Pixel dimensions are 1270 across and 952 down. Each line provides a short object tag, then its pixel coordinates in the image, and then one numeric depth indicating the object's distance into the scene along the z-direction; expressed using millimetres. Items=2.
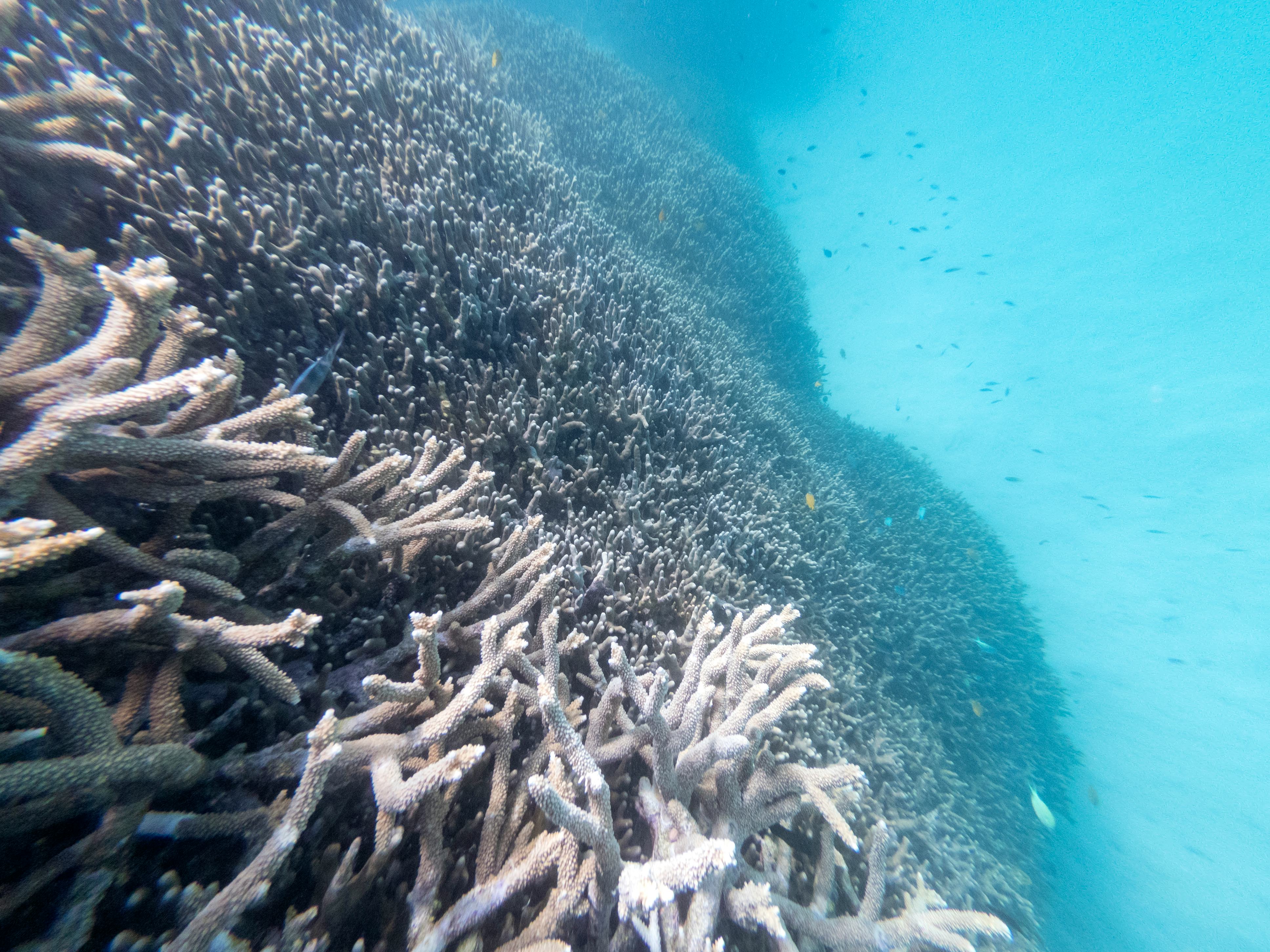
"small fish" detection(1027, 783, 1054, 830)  5570
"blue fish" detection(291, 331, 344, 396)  2584
